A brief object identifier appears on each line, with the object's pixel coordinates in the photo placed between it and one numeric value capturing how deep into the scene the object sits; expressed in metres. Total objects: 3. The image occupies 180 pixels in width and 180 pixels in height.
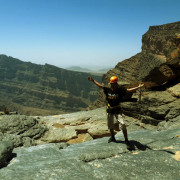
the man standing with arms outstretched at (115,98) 6.59
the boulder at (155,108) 12.13
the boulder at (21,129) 10.51
